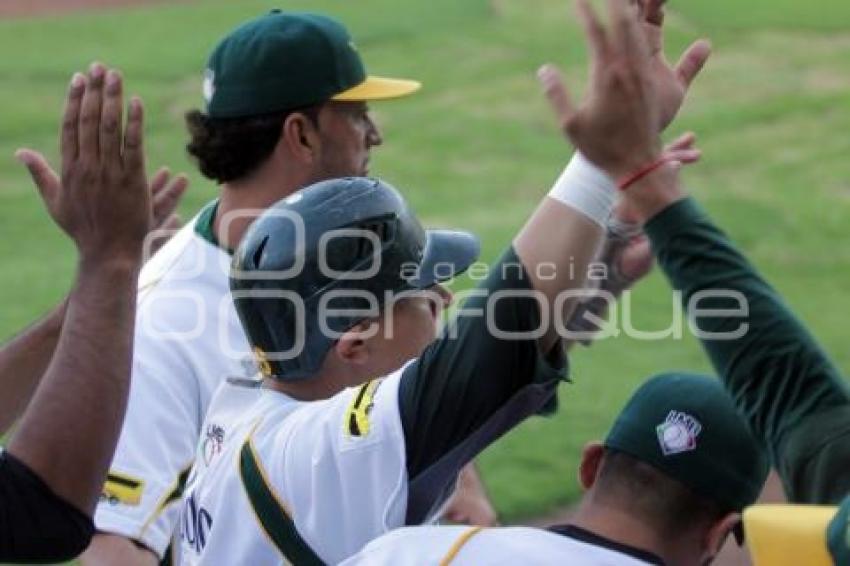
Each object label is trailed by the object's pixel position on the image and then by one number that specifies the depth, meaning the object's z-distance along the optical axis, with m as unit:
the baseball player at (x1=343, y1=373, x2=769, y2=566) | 4.68
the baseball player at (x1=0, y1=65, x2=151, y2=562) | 5.16
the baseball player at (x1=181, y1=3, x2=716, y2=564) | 5.13
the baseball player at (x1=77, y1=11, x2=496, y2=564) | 7.27
